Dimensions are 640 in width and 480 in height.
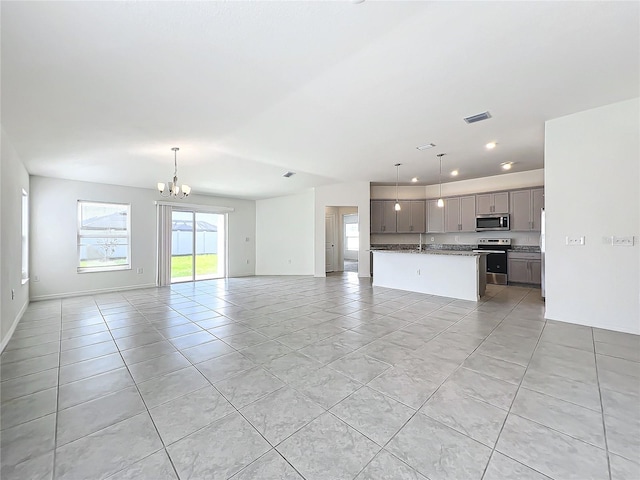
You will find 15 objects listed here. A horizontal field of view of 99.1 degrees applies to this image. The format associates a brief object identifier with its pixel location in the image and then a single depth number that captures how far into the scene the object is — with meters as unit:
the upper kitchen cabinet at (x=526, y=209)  6.25
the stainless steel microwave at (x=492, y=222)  6.64
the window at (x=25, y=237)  5.02
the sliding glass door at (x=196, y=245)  7.91
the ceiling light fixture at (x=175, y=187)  4.62
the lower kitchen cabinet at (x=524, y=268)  6.29
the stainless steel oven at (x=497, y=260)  6.70
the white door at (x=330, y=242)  9.76
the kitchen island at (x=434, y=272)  5.17
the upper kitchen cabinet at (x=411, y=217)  8.12
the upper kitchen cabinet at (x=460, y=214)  7.23
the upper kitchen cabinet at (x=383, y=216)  8.18
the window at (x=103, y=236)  6.32
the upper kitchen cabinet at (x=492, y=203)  6.69
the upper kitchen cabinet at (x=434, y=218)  7.80
